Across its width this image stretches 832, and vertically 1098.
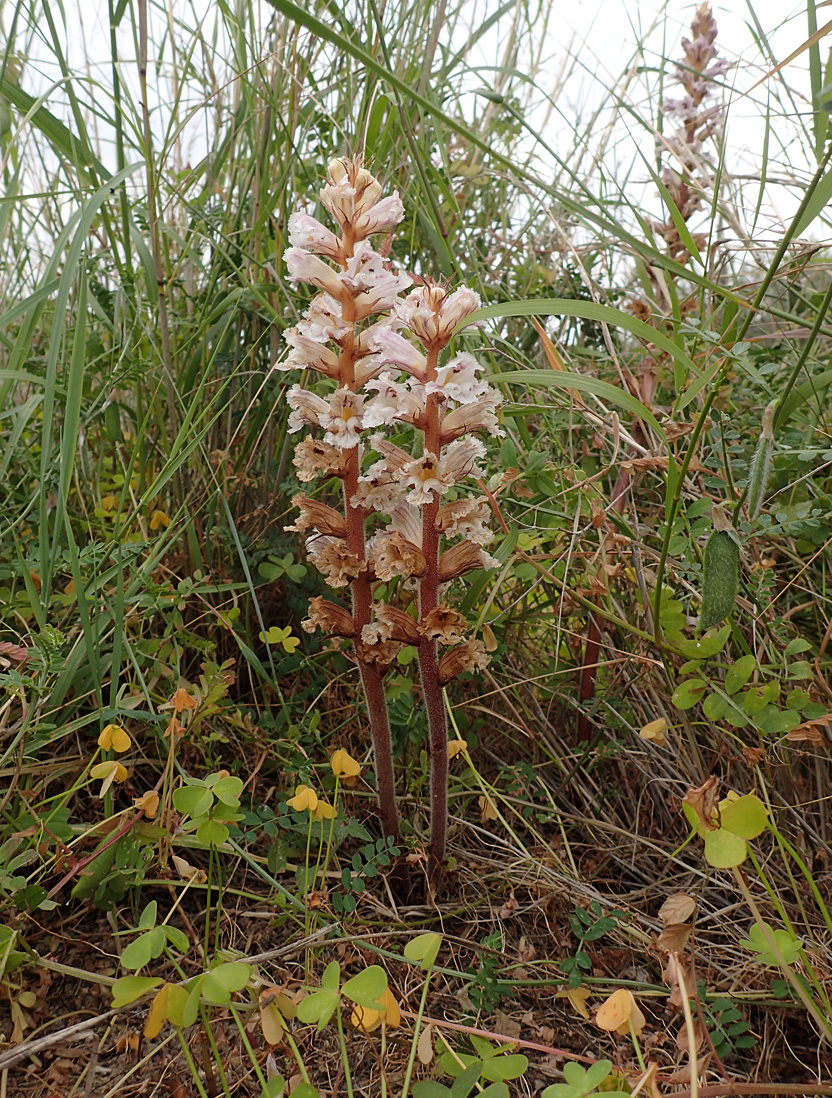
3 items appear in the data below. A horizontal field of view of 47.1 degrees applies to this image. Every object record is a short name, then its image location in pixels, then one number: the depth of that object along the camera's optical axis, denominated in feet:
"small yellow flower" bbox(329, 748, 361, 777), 1.20
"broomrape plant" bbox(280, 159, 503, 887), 1.06
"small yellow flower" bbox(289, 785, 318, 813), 1.13
